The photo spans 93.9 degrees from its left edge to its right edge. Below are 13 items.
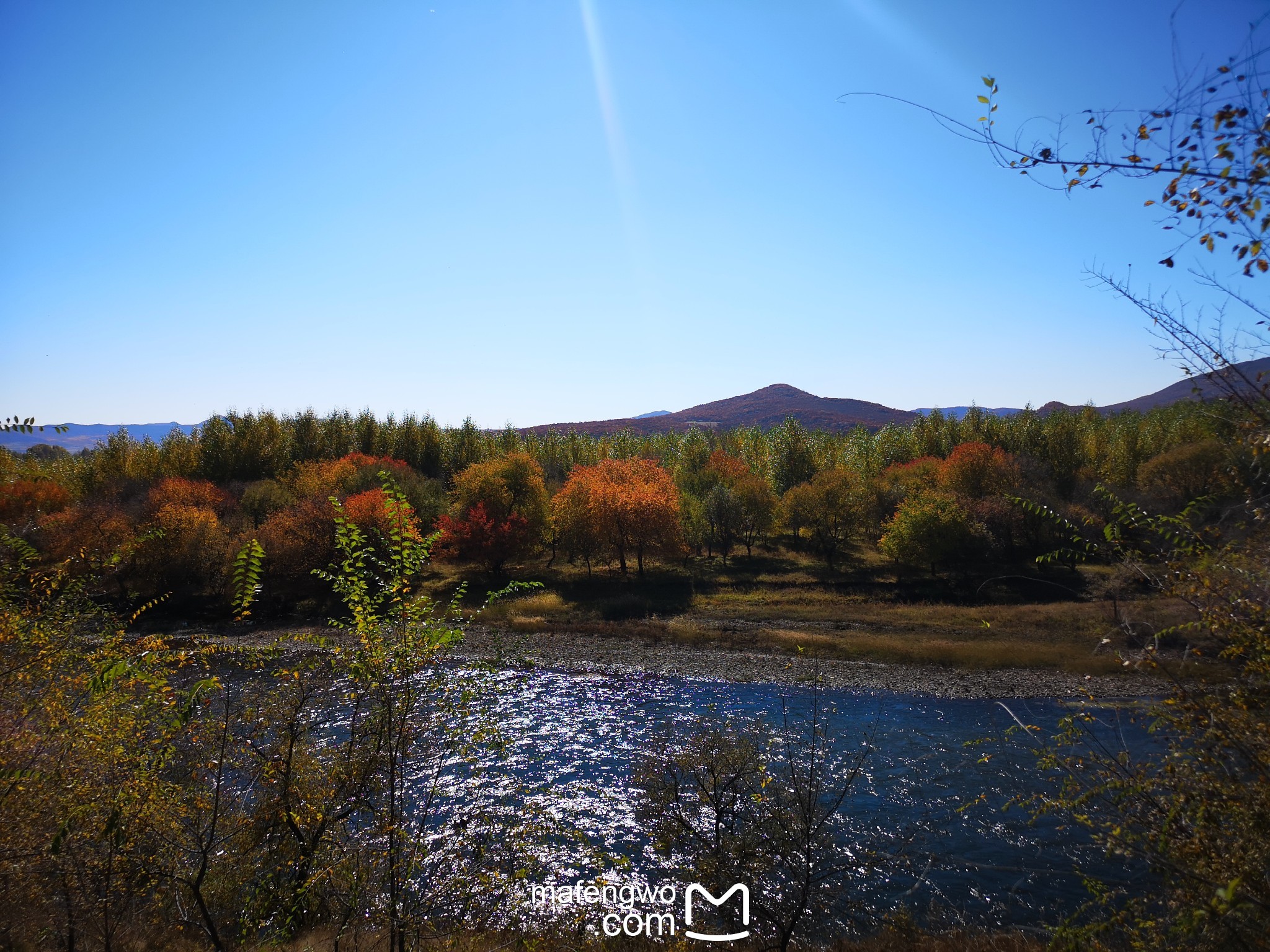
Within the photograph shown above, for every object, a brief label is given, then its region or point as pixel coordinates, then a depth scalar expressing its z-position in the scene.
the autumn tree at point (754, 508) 65.38
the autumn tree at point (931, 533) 51.19
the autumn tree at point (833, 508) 62.50
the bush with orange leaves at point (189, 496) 53.25
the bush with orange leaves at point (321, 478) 58.66
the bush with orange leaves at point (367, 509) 47.09
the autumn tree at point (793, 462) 78.62
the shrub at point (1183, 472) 50.78
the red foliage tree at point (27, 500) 47.19
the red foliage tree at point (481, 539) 53.41
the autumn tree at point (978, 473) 63.47
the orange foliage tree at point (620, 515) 55.12
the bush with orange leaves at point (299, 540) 47.34
